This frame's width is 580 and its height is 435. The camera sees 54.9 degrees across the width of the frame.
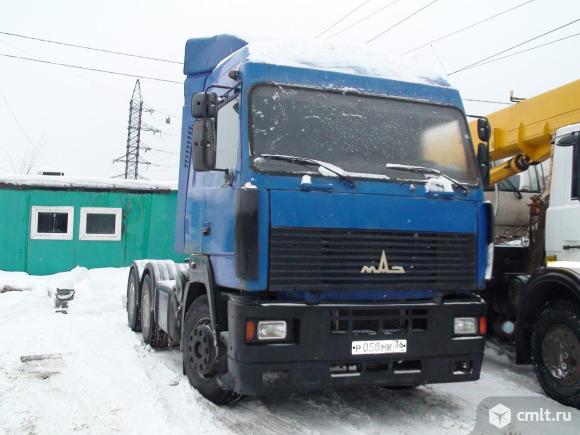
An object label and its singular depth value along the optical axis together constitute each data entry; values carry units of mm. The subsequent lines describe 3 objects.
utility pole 50281
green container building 15141
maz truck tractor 4285
